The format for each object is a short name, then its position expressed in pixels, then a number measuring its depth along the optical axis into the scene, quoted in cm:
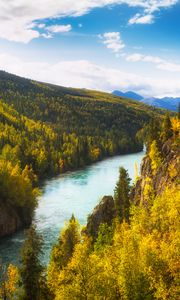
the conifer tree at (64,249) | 7244
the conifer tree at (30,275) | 5934
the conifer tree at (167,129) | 12625
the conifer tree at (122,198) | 10246
